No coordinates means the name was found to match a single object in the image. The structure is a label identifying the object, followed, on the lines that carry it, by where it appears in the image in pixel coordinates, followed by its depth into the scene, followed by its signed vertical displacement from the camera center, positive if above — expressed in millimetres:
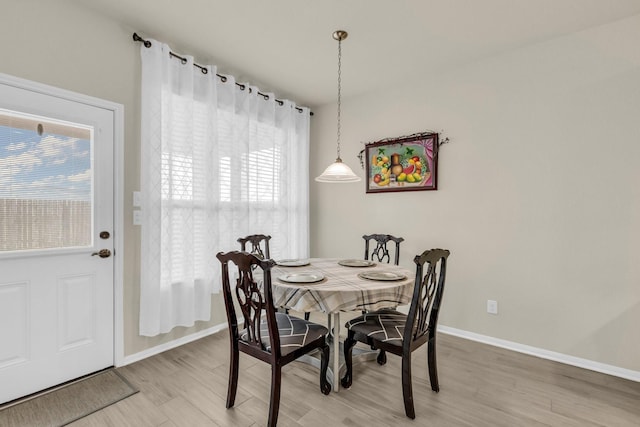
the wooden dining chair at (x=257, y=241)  2947 -290
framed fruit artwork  3191 +514
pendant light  2434 +301
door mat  1753 -1163
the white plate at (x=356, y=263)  2527 -425
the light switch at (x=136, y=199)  2412 +84
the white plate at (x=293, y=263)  2457 -418
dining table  1775 -459
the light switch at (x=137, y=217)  2422 -51
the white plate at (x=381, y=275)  2031 -425
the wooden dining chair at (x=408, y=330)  1775 -741
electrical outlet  2848 -860
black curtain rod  2415 +1274
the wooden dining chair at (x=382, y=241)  2969 -288
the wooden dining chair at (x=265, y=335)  1649 -736
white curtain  2461 +289
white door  1908 -191
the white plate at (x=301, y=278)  1927 -420
